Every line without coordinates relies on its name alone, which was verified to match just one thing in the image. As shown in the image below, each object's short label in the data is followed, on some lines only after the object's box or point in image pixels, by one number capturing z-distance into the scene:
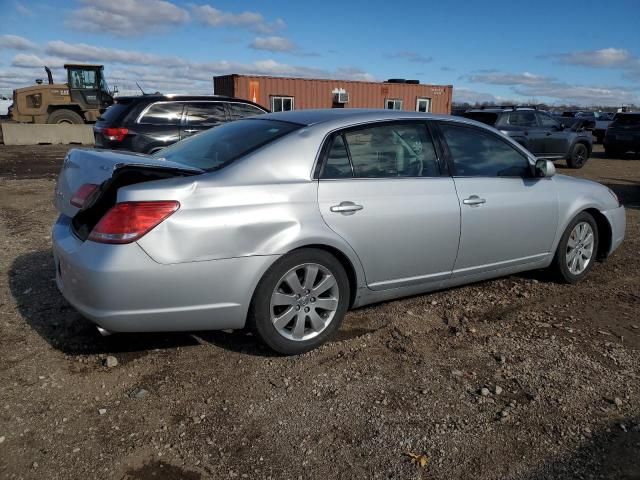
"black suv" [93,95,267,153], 8.14
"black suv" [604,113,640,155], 17.95
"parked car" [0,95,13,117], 39.18
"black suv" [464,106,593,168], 13.69
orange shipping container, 24.04
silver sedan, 2.86
